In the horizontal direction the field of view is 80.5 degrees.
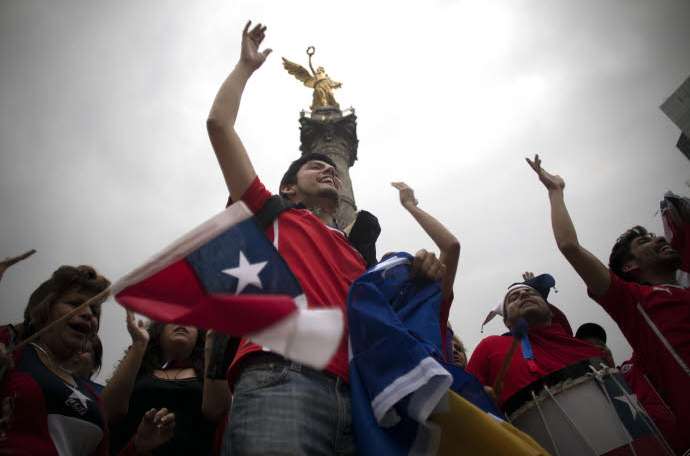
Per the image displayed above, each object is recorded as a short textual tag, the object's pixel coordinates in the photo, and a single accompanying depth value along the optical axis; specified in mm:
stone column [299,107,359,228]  11875
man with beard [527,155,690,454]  2494
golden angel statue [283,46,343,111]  13570
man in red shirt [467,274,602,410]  3098
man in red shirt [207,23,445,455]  1346
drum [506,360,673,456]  2389
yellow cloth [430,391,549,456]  1414
